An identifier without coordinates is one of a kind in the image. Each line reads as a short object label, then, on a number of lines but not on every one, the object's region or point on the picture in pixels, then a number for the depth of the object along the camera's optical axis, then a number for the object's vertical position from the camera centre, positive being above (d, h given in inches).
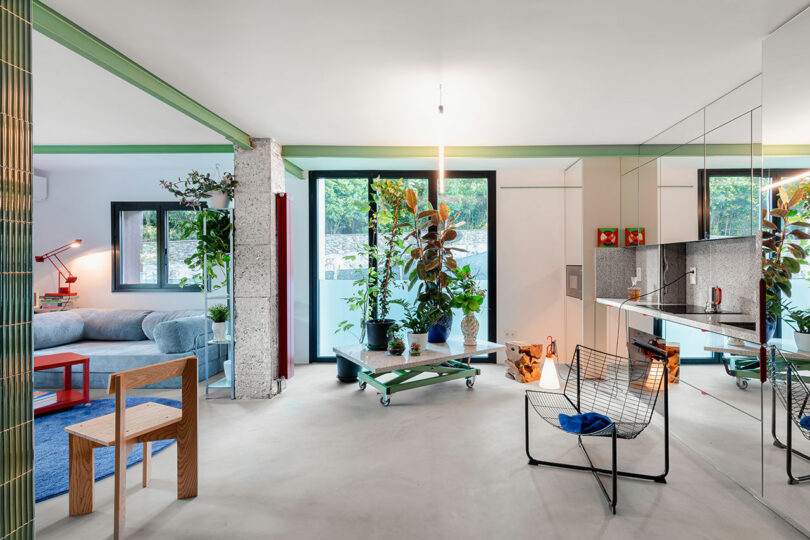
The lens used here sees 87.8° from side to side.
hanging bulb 128.8 +37.7
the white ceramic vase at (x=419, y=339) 175.8 -29.6
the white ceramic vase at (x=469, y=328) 187.6 -26.6
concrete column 167.8 -4.3
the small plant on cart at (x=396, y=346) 169.8 -31.3
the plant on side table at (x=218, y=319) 168.8 -20.1
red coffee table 151.5 -42.3
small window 228.4 +12.8
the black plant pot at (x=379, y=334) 180.7 -28.0
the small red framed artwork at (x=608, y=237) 189.3 +14.1
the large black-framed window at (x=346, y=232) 223.0 +19.5
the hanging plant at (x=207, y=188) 165.0 +32.2
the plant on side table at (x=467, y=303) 187.8 -15.5
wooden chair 81.5 -33.9
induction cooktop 133.0 -13.7
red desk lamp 221.3 +4.1
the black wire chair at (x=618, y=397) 100.0 -42.1
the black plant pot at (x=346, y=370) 190.5 -45.8
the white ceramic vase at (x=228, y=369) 170.7 -40.9
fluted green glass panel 63.5 -1.3
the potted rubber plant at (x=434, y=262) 187.9 +3.0
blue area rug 104.4 -52.4
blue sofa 179.2 -32.7
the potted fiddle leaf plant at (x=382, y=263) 182.4 +2.7
